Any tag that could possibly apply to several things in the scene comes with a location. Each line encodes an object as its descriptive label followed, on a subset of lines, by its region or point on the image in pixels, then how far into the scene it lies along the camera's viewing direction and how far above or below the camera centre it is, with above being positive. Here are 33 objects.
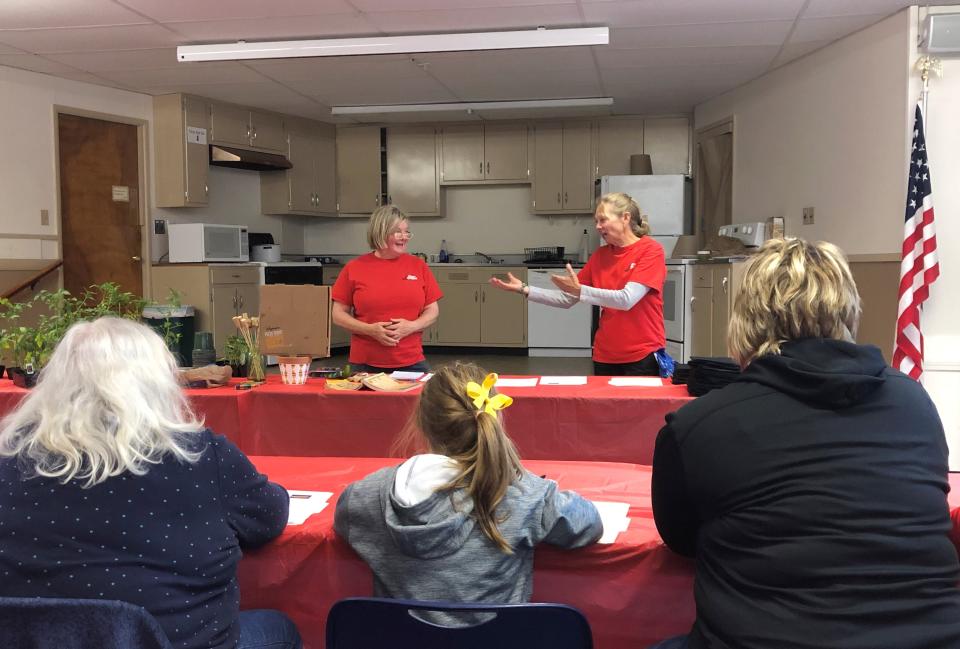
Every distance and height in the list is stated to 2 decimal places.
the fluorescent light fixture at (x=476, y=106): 7.24 +1.44
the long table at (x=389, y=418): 2.83 -0.59
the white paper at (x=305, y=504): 1.66 -0.54
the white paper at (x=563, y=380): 3.12 -0.48
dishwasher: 8.07 -0.69
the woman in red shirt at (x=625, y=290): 3.19 -0.12
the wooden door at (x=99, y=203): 6.45 +0.50
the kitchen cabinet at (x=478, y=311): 8.26 -0.53
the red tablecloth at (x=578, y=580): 1.53 -0.64
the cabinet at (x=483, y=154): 8.52 +1.16
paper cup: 3.17 -0.43
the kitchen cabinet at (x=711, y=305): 5.84 -0.35
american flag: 4.45 -0.01
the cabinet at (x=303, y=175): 8.19 +0.91
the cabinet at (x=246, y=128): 7.25 +1.27
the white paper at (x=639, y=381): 3.03 -0.47
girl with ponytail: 1.37 -0.45
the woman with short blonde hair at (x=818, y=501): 1.15 -0.36
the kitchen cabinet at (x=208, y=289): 6.96 -0.24
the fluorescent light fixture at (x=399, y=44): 4.99 +1.40
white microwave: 6.93 +0.17
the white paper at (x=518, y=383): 3.10 -0.49
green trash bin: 6.52 -0.48
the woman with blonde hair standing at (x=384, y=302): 3.36 -0.18
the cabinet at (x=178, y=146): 6.93 +1.02
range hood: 7.24 +0.96
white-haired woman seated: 1.23 -0.37
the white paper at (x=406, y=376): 3.21 -0.47
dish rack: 8.49 +0.07
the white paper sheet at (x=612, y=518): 1.55 -0.53
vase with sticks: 3.18 -0.33
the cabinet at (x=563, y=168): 8.31 +0.98
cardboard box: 3.22 -0.24
